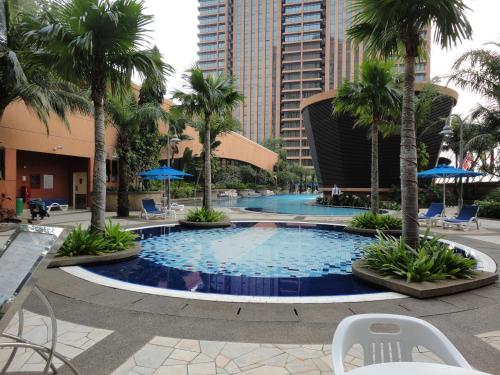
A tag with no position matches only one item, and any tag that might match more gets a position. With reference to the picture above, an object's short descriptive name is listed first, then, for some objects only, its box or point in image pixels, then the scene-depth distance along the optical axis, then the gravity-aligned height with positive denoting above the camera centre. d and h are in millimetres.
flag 21078 +1616
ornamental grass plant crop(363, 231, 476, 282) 5152 -1236
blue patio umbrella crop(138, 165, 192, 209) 16156 +490
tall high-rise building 92875 +38442
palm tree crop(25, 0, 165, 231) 6715 +2809
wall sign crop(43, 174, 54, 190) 18566 +67
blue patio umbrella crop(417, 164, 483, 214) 14541 +599
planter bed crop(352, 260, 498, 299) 4758 -1463
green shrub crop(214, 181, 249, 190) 39994 -131
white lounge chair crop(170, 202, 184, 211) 19094 -1331
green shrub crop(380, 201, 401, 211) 22259 -1368
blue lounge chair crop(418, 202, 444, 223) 14170 -1096
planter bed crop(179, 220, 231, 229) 12609 -1525
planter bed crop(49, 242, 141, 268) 6344 -1506
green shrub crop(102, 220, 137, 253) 7316 -1258
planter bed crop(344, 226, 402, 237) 10719 -1502
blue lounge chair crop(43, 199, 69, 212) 17788 -1161
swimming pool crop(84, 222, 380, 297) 5773 -1735
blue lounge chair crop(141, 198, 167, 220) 14750 -1219
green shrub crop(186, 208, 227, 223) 12922 -1247
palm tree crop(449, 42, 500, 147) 16422 +5460
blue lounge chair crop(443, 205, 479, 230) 12352 -1194
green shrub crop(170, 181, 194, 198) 27844 -494
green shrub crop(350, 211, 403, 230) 11125 -1223
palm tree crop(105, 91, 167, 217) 15438 +2817
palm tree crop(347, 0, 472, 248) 5477 +2656
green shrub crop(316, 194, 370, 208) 23609 -1184
